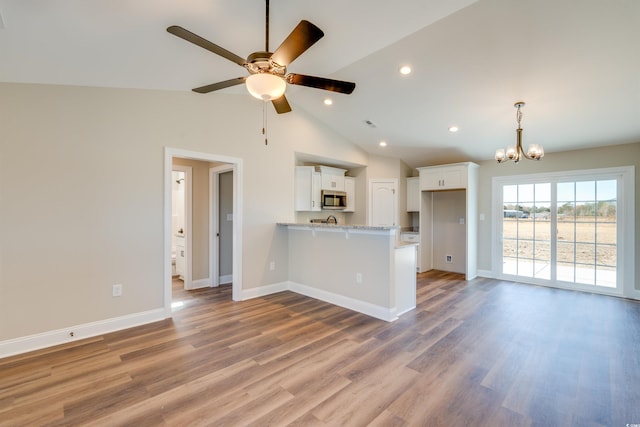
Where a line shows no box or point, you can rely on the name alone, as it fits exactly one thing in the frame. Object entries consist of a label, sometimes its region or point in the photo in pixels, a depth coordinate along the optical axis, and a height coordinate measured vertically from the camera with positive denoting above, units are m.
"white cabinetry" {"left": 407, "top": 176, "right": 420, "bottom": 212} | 6.41 +0.44
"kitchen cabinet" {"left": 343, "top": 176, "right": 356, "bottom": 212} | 6.29 +0.48
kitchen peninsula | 3.54 -0.75
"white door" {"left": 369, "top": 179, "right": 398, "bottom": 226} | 6.30 +0.26
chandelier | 3.47 +0.79
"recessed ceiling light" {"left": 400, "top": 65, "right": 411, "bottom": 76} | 3.30 +1.67
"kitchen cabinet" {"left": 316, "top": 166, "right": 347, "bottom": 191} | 5.72 +0.73
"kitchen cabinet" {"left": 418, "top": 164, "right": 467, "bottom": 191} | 5.59 +0.73
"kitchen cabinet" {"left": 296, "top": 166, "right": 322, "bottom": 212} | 5.33 +0.45
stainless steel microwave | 5.67 +0.28
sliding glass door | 4.60 -0.26
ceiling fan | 1.79 +1.04
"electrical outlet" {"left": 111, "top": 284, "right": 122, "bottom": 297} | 3.20 -0.87
